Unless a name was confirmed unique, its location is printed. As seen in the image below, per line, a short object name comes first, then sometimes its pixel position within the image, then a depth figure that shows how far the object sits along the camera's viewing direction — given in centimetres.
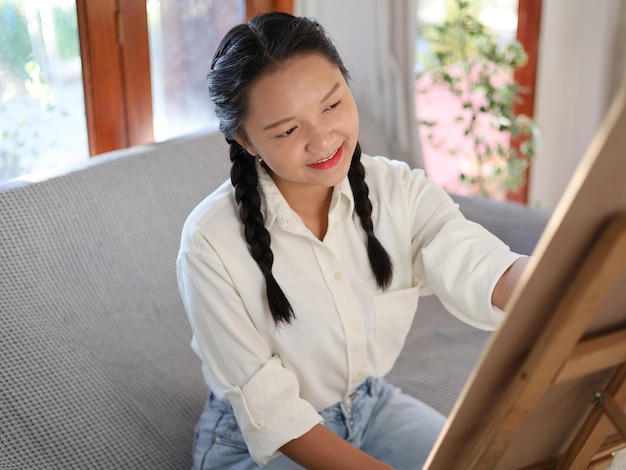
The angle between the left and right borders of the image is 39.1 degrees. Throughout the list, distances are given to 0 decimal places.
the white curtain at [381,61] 267
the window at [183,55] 248
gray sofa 174
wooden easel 84
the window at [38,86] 218
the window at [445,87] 340
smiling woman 137
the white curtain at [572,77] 330
